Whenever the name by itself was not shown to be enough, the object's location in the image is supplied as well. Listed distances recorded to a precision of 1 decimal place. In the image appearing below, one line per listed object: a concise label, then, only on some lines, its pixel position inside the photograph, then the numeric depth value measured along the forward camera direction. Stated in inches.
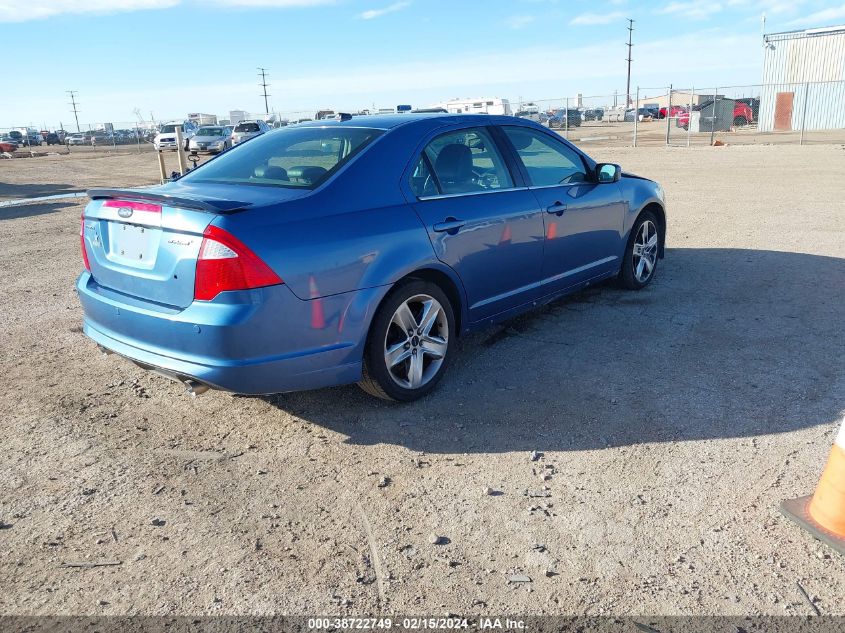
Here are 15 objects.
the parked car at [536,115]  1603.1
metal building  1387.8
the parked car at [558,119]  1676.9
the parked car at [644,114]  2407.7
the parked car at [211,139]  1330.0
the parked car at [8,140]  1989.7
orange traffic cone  110.2
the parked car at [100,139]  2516.0
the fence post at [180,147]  572.4
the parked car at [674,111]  1877.5
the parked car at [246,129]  1408.7
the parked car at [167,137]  1445.0
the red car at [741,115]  1622.8
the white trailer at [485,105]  1566.2
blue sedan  131.6
